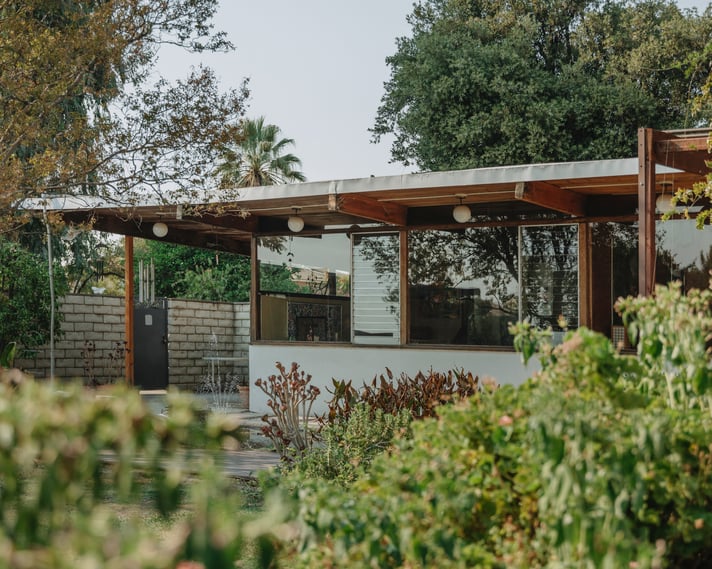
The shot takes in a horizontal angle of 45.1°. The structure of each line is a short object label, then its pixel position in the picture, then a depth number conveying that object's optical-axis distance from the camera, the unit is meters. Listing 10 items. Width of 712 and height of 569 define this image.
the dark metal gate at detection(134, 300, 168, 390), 14.70
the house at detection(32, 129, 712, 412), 9.43
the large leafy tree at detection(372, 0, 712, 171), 17.91
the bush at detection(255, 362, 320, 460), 6.54
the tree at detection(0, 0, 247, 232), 7.15
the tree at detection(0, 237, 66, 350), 11.27
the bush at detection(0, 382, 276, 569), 1.35
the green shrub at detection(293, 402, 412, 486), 5.89
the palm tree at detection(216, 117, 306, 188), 25.03
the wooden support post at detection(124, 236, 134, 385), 12.42
